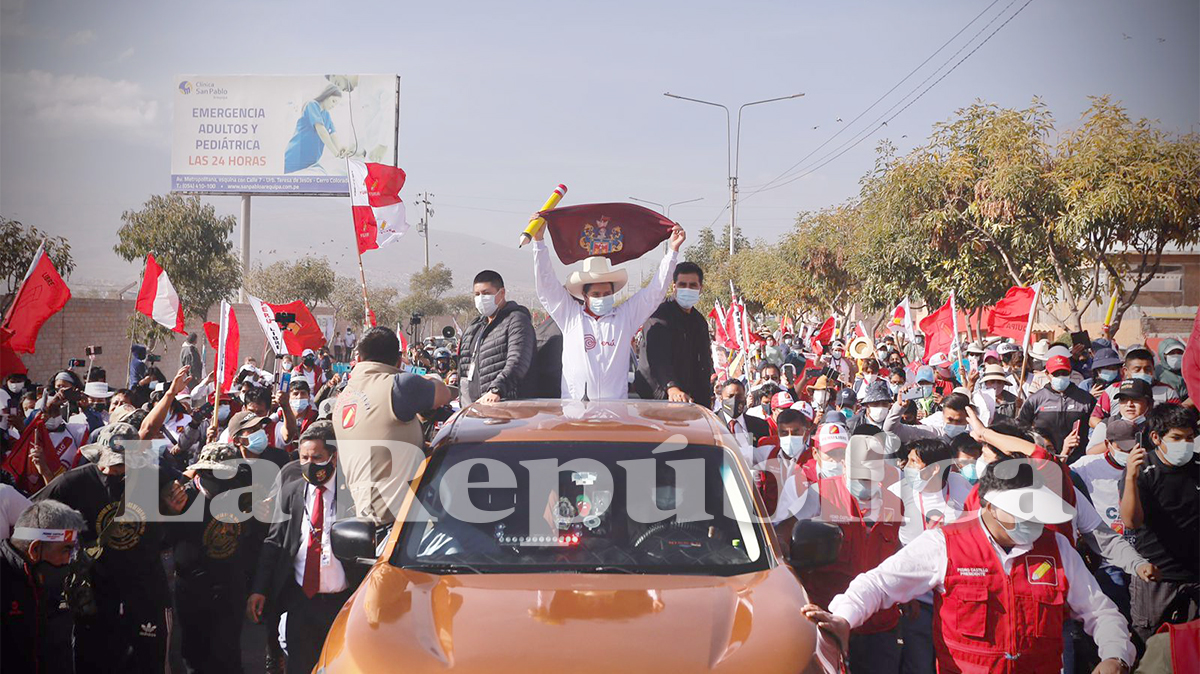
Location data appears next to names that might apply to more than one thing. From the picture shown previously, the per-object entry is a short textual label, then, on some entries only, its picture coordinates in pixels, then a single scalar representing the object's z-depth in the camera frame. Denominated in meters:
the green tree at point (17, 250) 20.50
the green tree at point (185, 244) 33.12
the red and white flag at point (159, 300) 11.51
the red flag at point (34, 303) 9.79
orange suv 3.37
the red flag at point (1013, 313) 13.69
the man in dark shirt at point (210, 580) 5.83
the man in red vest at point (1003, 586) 4.03
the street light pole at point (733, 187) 41.66
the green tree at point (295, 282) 45.56
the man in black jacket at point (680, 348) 7.48
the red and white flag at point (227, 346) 9.87
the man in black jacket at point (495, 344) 7.11
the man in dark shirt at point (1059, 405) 9.39
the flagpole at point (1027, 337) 10.65
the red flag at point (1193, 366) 5.67
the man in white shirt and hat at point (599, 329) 7.11
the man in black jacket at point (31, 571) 5.03
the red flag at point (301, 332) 14.73
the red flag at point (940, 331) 15.27
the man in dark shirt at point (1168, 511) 5.89
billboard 40.91
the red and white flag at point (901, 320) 16.81
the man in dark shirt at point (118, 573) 5.58
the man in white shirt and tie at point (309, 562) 5.57
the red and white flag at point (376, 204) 12.72
